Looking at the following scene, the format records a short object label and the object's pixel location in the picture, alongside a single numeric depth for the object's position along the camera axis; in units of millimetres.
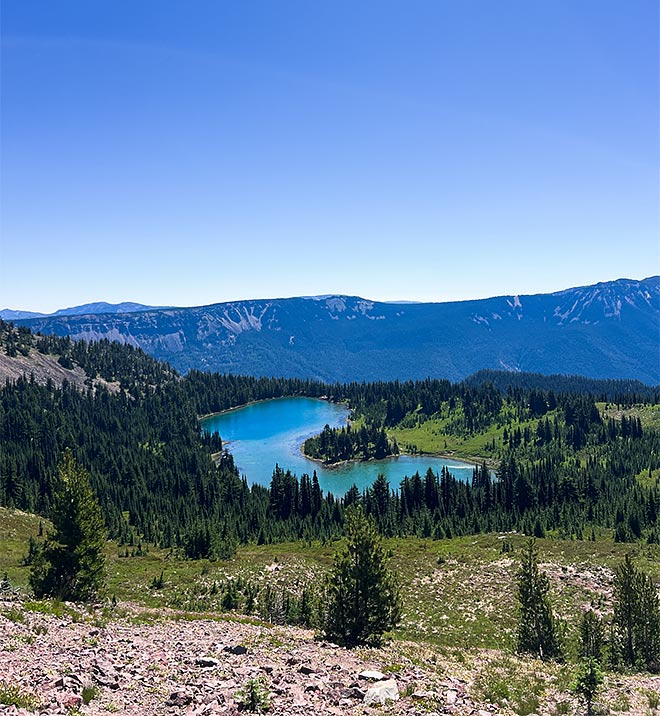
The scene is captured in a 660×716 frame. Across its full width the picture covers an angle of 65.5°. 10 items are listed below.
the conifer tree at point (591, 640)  45562
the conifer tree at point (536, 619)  44312
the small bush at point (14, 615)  29656
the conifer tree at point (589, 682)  26359
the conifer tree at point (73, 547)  44719
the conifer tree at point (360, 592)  37938
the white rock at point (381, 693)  23406
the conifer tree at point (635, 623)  43750
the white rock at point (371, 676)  26328
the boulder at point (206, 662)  25880
